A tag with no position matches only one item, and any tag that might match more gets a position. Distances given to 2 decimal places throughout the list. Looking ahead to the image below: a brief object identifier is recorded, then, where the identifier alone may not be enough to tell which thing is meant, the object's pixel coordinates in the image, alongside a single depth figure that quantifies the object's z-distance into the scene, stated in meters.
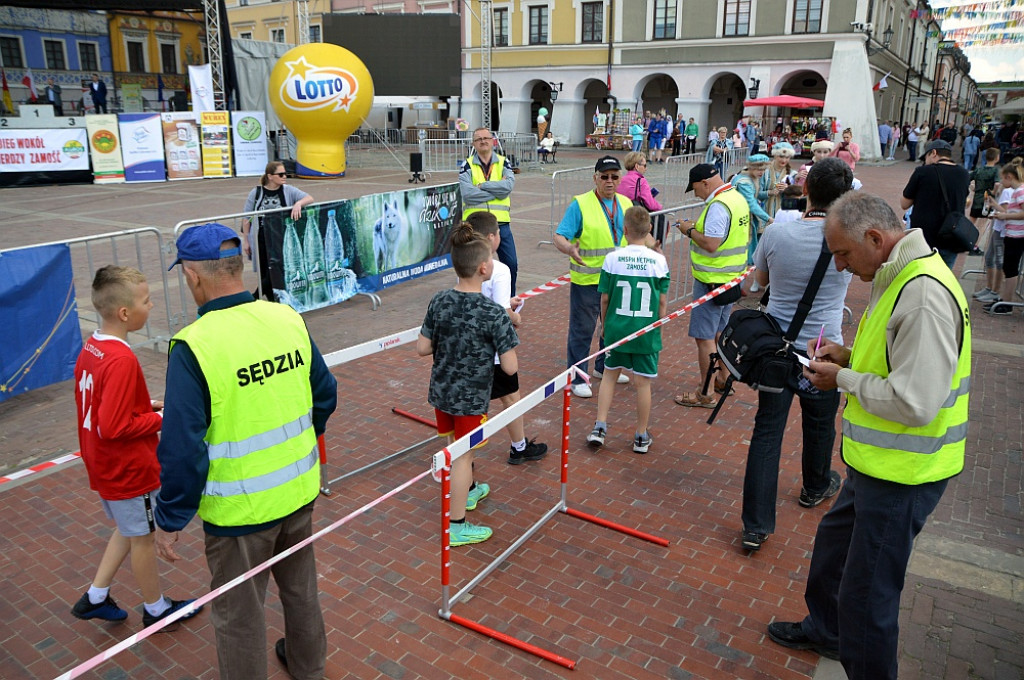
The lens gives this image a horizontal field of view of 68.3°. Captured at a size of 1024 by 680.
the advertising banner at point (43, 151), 20.17
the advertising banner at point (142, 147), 21.77
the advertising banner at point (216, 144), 23.06
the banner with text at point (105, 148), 21.30
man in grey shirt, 4.15
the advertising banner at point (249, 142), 23.66
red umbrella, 29.66
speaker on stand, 22.73
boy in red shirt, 3.27
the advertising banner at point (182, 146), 22.38
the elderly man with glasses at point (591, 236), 6.29
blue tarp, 6.29
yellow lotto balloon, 21.27
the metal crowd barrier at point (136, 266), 7.59
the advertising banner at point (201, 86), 22.96
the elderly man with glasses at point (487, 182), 8.26
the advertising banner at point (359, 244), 8.66
